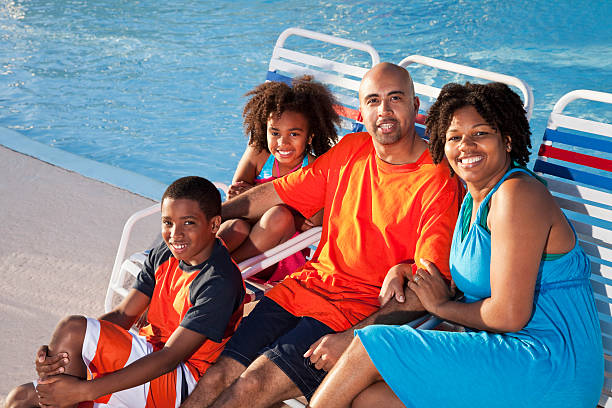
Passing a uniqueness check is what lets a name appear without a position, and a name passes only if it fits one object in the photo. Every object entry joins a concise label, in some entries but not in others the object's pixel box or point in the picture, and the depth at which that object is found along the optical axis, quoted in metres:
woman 2.35
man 2.70
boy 2.62
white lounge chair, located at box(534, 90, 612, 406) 2.97
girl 3.42
